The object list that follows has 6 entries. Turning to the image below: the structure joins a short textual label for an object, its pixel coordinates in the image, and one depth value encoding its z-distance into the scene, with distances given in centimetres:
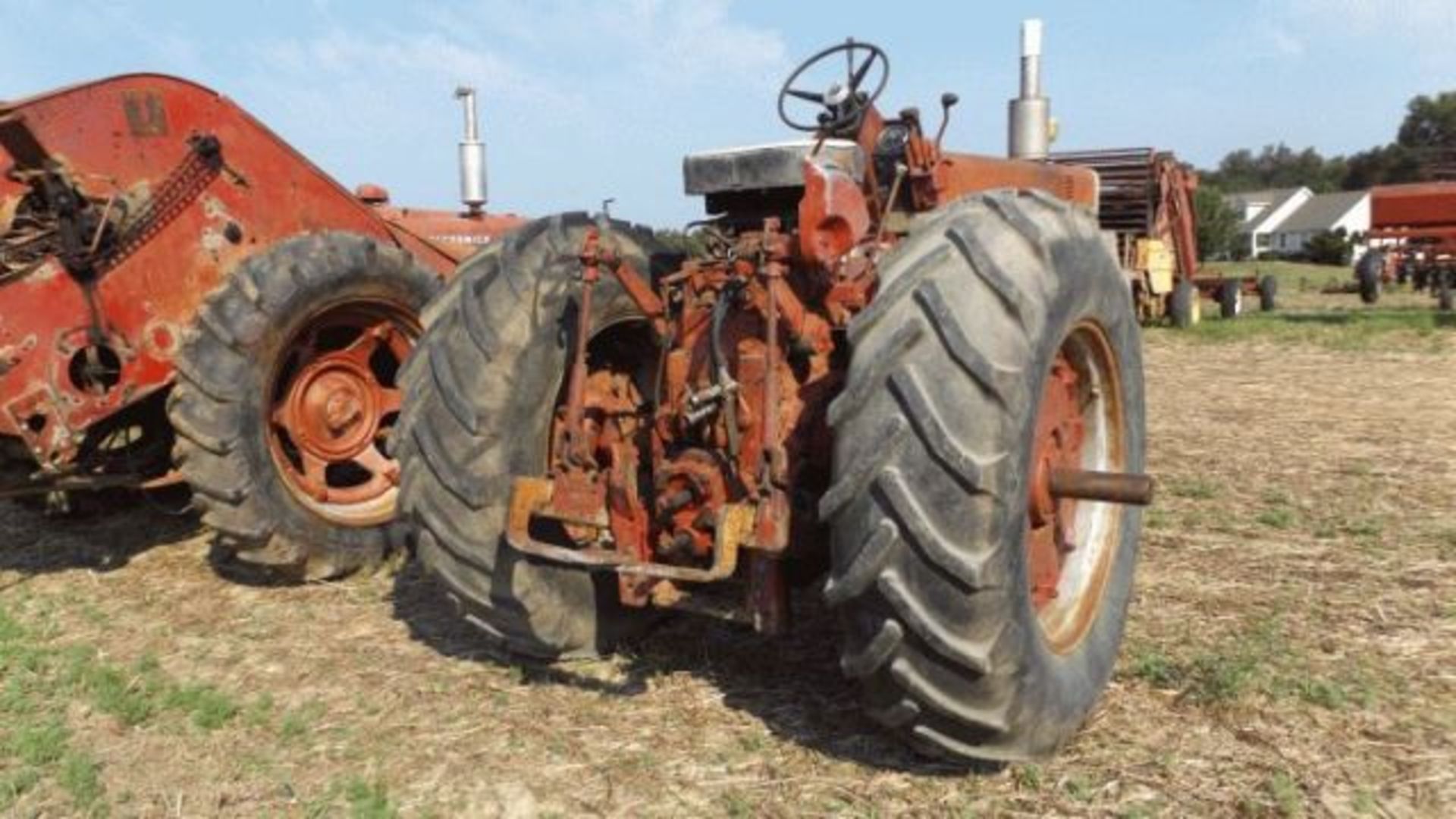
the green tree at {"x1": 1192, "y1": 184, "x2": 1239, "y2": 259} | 5500
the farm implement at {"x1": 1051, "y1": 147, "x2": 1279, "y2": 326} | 1455
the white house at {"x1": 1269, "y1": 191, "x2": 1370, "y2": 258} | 7038
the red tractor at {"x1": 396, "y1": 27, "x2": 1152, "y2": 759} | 258
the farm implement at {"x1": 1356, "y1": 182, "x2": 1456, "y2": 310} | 1686
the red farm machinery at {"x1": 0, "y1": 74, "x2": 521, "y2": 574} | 471
